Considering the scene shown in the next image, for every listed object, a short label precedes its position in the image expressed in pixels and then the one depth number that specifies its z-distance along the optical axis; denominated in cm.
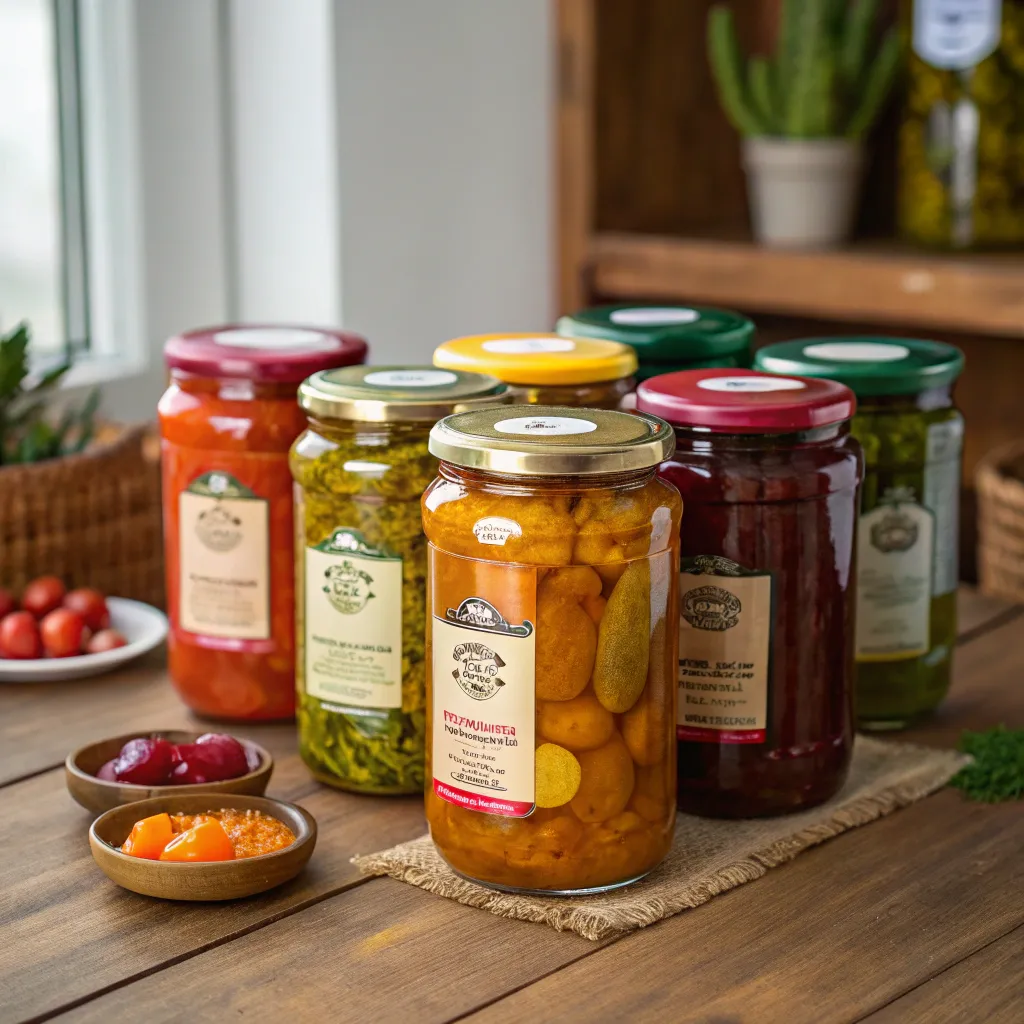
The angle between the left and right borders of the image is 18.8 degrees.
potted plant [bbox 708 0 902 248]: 191
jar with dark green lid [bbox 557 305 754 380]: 127
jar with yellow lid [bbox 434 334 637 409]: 122
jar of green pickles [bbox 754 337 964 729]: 124
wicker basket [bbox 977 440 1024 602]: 164
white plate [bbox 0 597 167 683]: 134
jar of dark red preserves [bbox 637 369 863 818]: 115
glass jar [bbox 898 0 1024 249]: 178
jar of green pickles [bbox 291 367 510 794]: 116
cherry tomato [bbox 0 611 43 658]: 135
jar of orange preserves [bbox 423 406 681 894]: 108
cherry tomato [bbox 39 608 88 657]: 136
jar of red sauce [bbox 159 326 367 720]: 124
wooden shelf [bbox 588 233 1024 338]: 174
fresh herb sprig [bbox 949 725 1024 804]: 122
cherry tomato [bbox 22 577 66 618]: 139
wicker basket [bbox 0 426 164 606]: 143
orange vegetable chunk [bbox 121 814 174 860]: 112
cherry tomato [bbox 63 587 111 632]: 139
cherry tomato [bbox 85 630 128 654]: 137
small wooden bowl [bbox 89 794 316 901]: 110
